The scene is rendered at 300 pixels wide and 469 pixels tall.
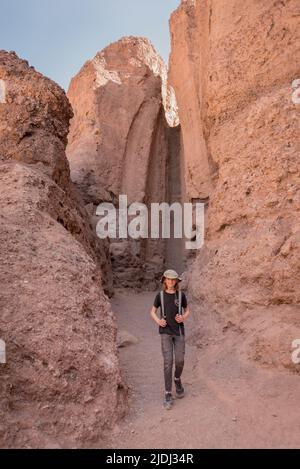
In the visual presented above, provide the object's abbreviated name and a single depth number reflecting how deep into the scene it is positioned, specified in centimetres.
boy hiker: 499
